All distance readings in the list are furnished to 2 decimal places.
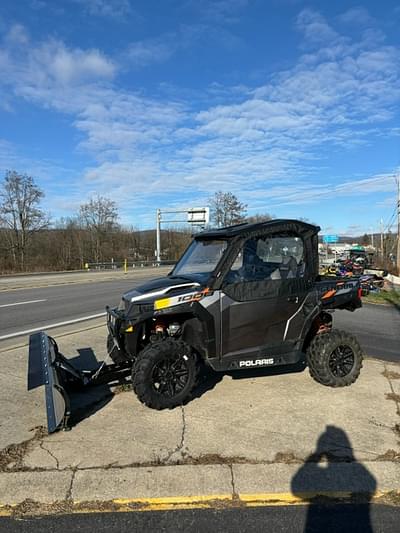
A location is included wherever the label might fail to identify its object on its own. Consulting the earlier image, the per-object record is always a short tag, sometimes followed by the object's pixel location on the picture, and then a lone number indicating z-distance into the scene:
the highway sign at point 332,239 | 65.11
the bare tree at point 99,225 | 61.75
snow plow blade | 3.98
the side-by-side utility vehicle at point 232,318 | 4.54
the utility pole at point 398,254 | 34.77
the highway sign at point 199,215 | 43.66
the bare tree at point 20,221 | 48.62
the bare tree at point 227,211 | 51.09
